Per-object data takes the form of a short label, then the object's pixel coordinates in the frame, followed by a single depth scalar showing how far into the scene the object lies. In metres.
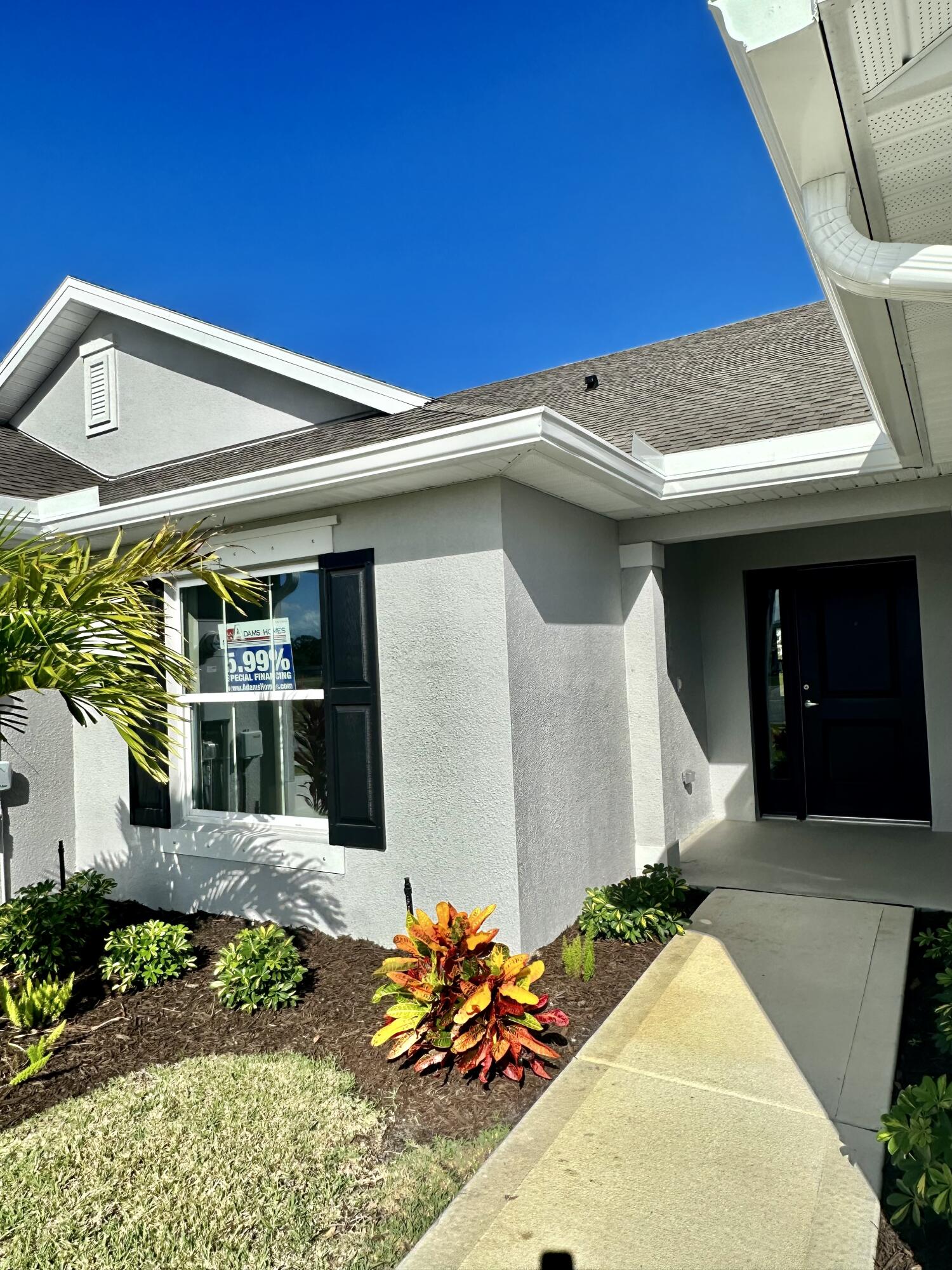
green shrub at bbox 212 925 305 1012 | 4.31
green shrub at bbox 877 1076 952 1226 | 2.35
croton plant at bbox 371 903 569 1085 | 3.54
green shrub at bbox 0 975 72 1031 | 4.21
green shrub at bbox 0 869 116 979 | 4.85
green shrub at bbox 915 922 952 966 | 4.34
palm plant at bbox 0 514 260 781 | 3.92
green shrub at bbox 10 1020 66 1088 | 3.69
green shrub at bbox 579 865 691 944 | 5.00
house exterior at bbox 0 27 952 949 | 4.66
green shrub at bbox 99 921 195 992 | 4.69
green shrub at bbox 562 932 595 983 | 4.41
